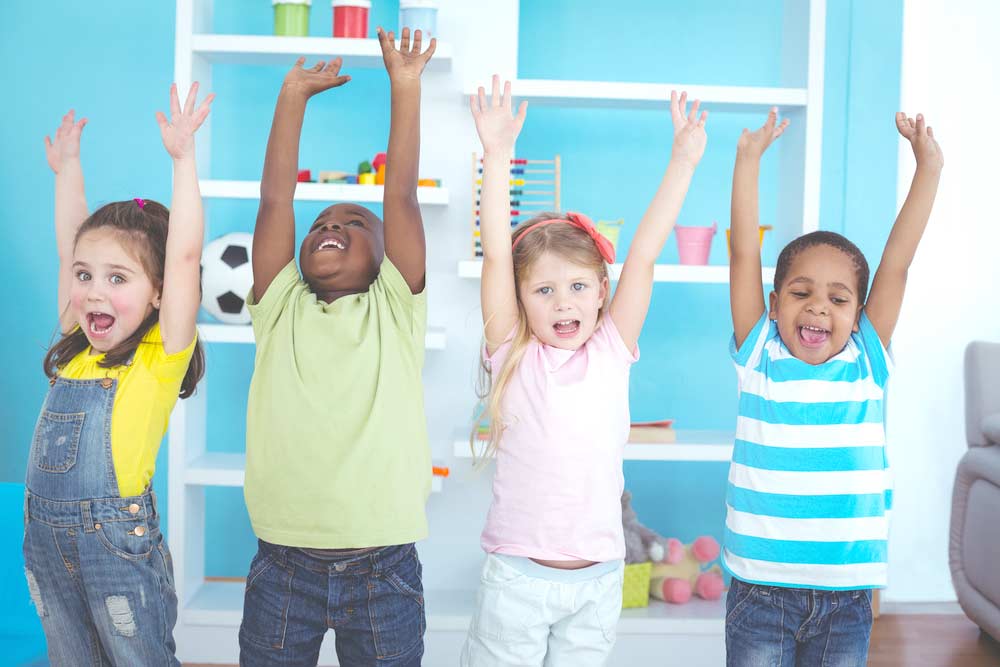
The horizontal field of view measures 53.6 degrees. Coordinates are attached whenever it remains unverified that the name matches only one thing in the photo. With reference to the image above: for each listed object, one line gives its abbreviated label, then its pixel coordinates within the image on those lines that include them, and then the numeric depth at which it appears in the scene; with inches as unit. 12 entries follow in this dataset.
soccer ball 98.3
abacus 103.0
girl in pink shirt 64.4
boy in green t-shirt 62.9
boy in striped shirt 65.6
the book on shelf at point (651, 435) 101.7
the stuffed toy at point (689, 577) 105.5
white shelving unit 99.3
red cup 99.9
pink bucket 103.1
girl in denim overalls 64.4
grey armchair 103.9
